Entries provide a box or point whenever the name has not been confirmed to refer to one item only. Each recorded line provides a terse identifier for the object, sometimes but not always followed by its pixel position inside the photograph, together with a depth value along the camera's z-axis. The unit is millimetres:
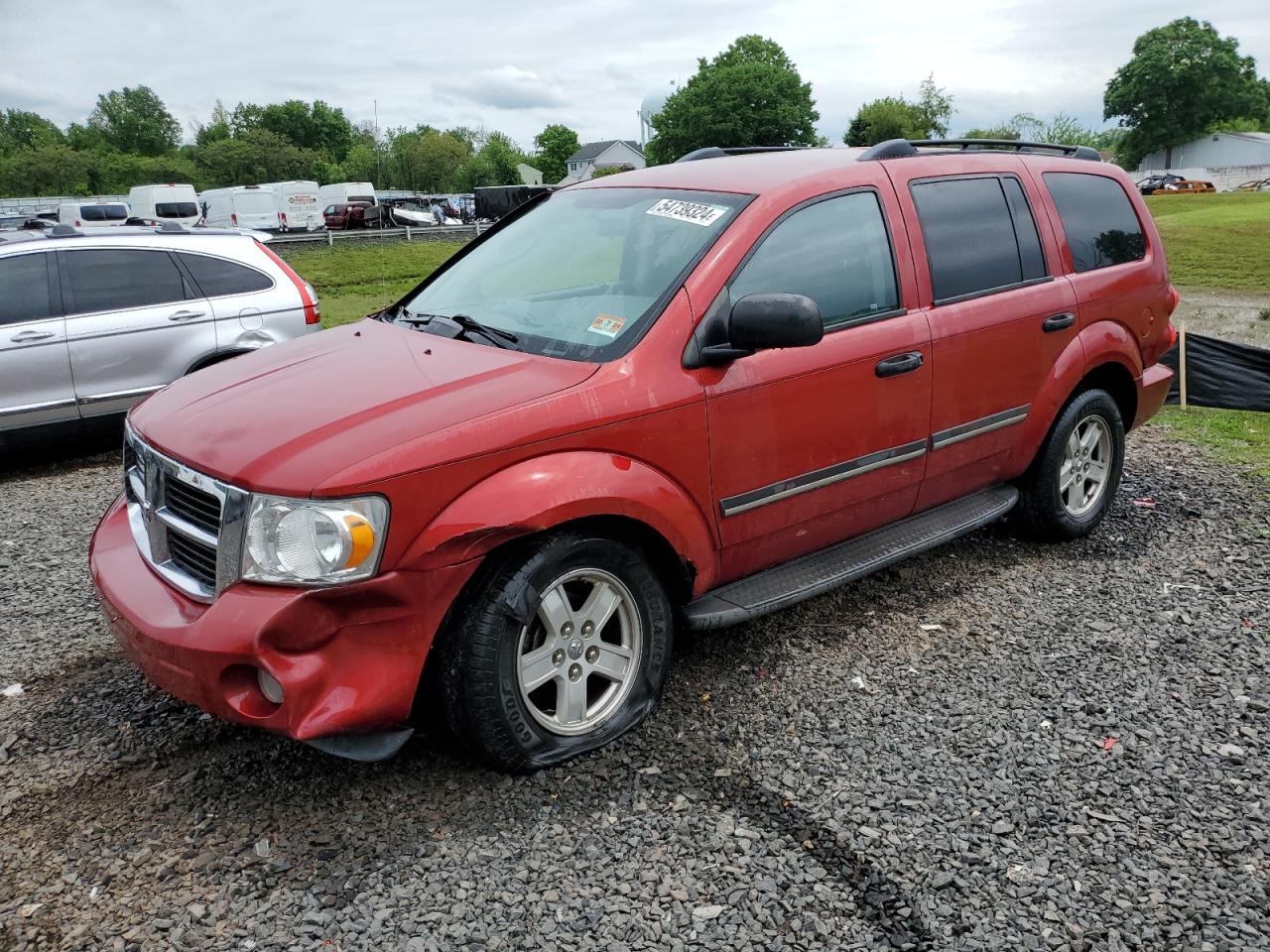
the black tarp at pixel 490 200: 36750
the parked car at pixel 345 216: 40406
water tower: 97212
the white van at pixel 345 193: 50031
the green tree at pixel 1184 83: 88562
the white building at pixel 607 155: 123438
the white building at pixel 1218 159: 77188
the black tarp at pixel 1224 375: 8203
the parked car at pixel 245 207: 41906
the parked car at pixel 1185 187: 57028
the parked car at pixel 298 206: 44281
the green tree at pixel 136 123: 107312
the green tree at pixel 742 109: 85500
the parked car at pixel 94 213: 32625
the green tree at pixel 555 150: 112875
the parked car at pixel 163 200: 39219
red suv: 2842
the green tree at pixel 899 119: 80125
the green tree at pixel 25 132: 93100
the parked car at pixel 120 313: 6953
